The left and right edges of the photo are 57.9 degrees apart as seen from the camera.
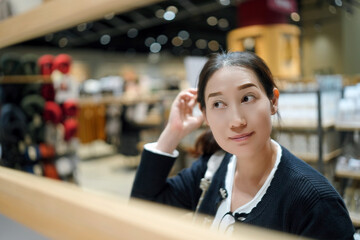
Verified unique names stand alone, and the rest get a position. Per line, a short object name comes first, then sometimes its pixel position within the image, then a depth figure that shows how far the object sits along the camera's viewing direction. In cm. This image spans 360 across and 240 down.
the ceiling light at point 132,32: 1106
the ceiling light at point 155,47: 1524
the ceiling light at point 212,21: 1029
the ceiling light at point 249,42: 219
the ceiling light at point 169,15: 850
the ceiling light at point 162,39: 1313
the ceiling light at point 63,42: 1201
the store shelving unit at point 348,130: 243
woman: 75
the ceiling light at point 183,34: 1291
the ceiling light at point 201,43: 1495
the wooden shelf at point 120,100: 562
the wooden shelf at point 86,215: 36
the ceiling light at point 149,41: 1350
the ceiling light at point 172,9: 763
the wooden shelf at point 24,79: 362
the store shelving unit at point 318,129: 255
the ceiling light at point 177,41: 1454
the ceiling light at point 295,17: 322
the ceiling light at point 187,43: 1510
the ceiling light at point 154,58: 1739
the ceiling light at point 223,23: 1024
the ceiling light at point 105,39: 1174
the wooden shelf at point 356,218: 180
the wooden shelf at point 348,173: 242
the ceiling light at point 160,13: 789
